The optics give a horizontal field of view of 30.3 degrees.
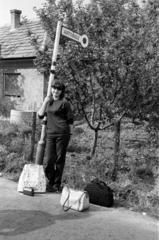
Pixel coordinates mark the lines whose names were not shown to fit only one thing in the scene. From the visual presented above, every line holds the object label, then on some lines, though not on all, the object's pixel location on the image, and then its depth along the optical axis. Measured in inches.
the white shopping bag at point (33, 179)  188.4
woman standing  189.3
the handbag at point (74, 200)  165.5
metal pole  197.0
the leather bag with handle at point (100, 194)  176.1
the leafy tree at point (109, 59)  209.5
